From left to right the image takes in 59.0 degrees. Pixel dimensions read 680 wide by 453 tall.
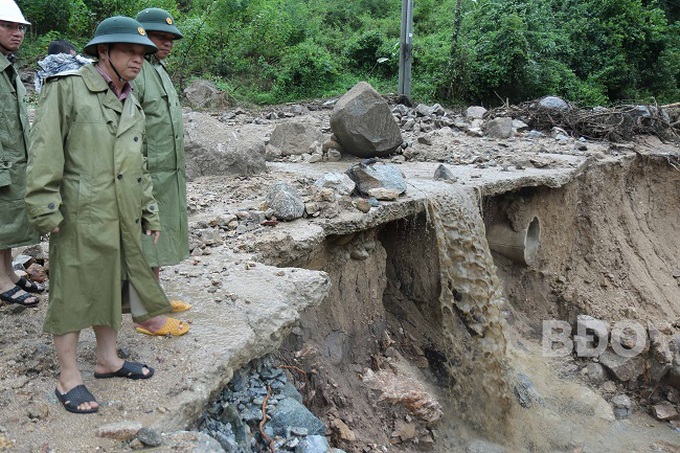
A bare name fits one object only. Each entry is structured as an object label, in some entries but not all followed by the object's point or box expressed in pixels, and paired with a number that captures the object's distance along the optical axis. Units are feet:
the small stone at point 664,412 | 21.79
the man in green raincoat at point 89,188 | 7.90
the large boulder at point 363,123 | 23.81
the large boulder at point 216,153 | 20.06
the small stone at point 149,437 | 7.95
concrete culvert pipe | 23.79
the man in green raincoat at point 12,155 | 10.78
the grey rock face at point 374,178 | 18.21
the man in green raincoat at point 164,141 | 10.63
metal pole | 35.76
